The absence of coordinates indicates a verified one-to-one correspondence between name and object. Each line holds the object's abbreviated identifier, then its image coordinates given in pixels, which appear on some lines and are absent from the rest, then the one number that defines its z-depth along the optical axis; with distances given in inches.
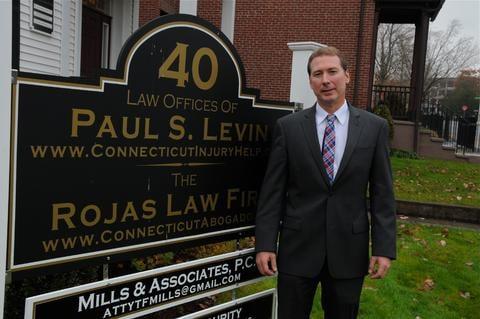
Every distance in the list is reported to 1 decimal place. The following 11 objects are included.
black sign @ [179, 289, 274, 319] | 97.9
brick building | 497.0
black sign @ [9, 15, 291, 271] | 71.7
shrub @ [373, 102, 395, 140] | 483.5
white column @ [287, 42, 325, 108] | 160.9
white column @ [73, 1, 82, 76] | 292.0
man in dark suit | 92.1
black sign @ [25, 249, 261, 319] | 75.3
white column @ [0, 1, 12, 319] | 65.0
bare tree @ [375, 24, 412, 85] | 1376.7
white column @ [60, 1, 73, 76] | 281.4
